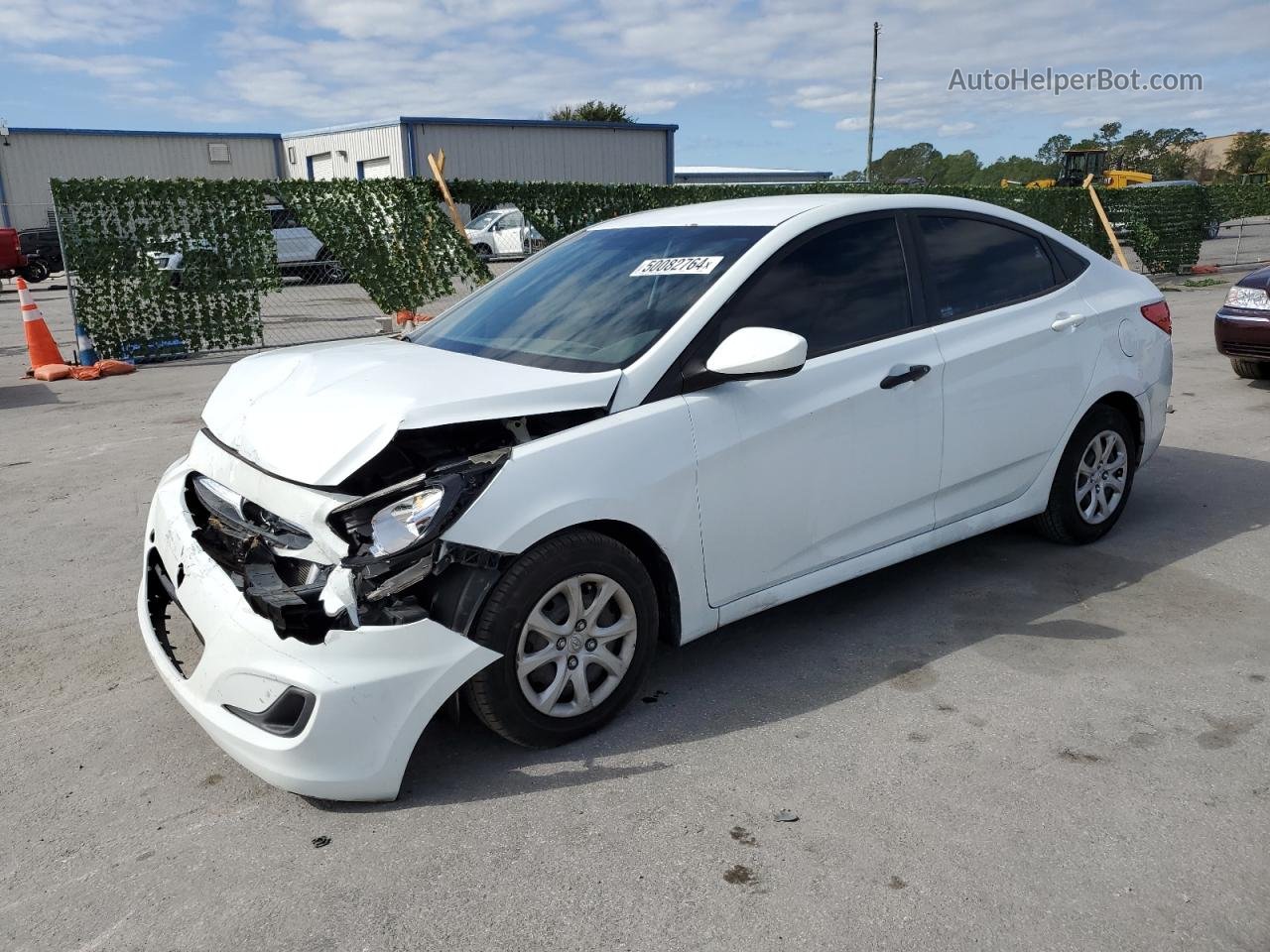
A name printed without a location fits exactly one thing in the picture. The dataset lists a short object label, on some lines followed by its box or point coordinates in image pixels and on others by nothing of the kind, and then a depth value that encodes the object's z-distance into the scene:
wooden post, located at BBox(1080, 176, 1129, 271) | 17.06
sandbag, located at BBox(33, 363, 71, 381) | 11.00
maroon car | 8.57
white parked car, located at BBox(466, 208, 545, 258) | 17.43
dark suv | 25.66
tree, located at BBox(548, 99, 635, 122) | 67.44
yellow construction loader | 24.94
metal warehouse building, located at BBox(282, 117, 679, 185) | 33.94
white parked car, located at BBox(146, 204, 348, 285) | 12.62
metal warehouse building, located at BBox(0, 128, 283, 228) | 35.19
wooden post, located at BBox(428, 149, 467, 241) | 14.60
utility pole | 47.97
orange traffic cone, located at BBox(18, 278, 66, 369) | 10.95
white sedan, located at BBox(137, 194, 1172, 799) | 2.88
